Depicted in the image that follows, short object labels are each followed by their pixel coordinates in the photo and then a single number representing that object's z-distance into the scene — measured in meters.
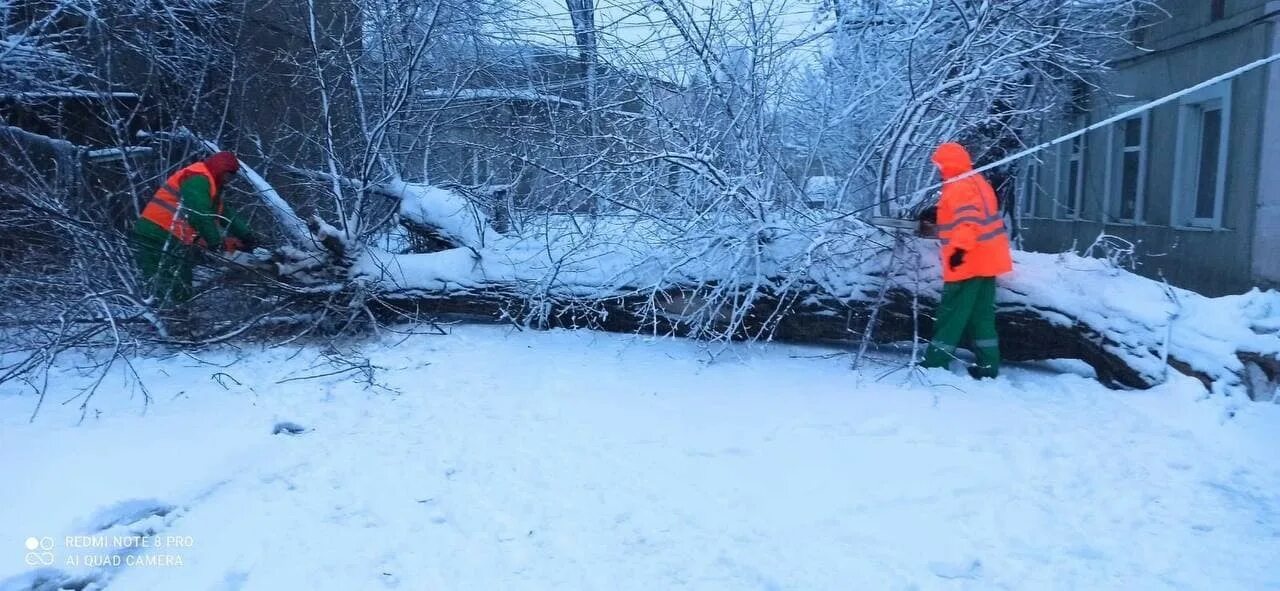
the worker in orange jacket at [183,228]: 5.63
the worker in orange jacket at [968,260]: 5.14
